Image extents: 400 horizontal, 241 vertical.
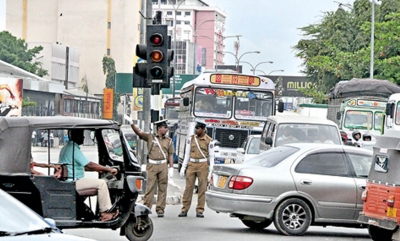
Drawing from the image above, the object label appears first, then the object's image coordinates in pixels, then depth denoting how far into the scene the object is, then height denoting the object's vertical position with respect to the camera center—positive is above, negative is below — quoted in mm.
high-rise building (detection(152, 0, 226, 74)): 171912 +8474
